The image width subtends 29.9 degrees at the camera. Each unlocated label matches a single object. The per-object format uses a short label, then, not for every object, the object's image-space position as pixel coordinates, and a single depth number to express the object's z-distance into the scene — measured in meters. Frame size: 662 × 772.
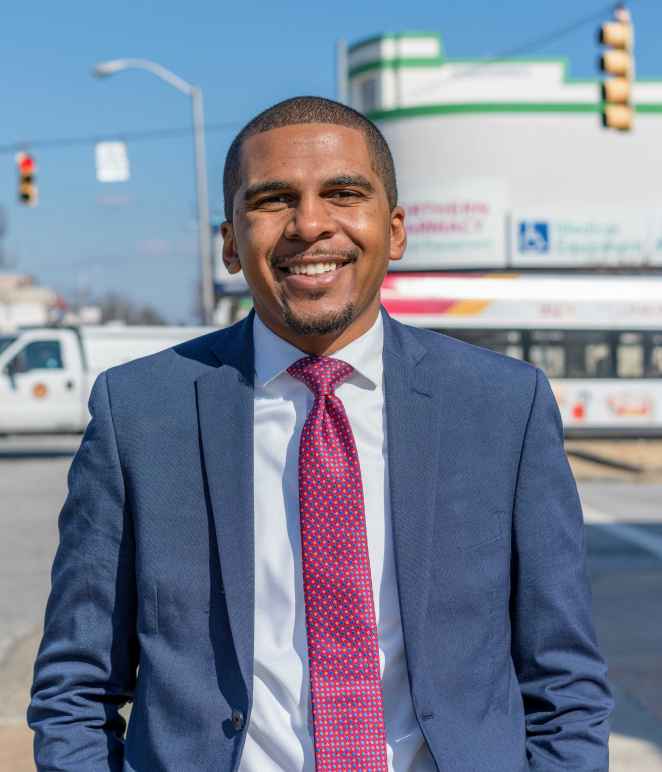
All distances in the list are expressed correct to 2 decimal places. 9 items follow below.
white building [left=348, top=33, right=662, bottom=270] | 37.12
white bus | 24.58
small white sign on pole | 28.89
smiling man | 2.01
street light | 28.17
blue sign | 36.88
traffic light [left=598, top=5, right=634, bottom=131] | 14.12
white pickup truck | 20.58
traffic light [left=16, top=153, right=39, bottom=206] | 24.50
